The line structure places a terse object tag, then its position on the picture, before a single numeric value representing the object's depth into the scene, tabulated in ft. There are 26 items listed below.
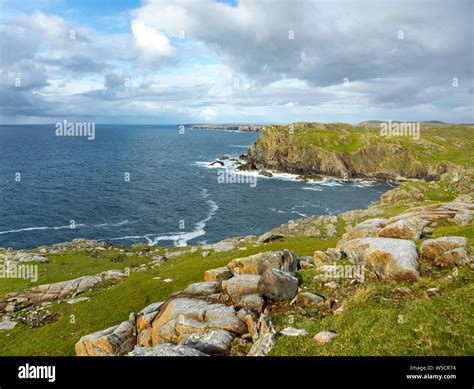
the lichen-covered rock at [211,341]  50.34
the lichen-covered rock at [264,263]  87.76
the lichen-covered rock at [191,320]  58.34
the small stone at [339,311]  59.52
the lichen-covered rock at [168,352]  45.24
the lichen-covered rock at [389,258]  71.26
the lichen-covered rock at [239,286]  72.17
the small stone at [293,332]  51.85
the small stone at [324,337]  48.42
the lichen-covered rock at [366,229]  111.85
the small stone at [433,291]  61.43
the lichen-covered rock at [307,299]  67.05
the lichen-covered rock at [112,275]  155.46
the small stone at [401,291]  64.54
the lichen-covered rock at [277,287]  70.64
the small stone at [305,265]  93.04
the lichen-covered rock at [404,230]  101.09
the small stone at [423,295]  60.71
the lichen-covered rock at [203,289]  76.64
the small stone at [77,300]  125.18
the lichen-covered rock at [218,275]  89.04
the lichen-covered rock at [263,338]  47.29
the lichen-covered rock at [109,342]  65.46
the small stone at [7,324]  110.02
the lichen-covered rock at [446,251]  73.97
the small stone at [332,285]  73.46
